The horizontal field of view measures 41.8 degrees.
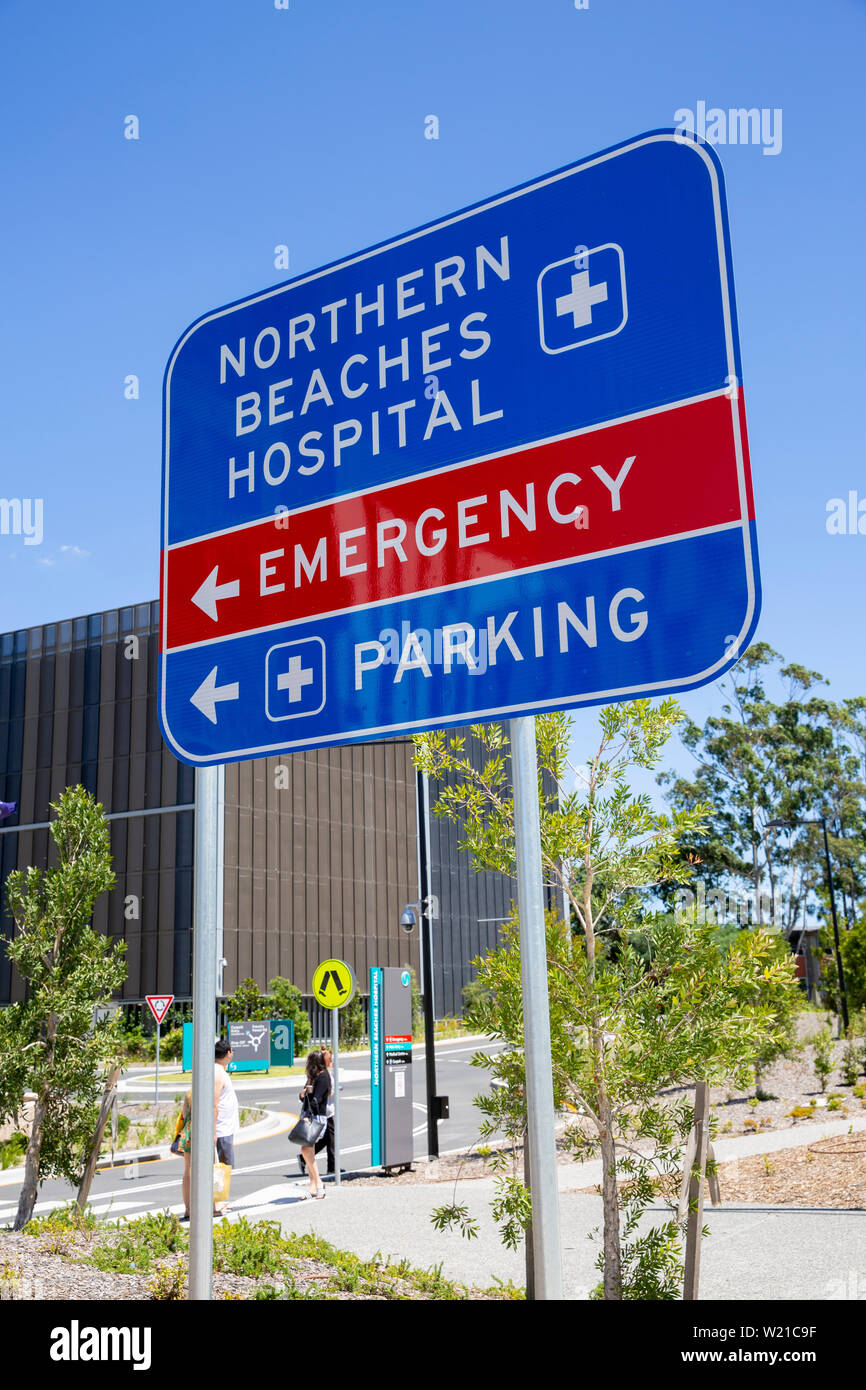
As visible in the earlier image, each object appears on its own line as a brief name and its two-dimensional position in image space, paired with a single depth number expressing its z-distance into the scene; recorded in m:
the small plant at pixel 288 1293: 6.17
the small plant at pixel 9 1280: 5.44
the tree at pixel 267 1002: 45.19
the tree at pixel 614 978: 4.90
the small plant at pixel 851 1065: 22.42
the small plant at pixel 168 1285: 5.98
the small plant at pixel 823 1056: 20.89
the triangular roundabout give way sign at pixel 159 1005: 25.96
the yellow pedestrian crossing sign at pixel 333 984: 15.50
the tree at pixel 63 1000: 9.48
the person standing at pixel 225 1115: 11.05
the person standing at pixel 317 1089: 13.84
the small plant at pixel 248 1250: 6.98
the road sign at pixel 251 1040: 30.09
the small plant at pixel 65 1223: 7.57
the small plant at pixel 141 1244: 6.61
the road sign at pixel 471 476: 2.87
